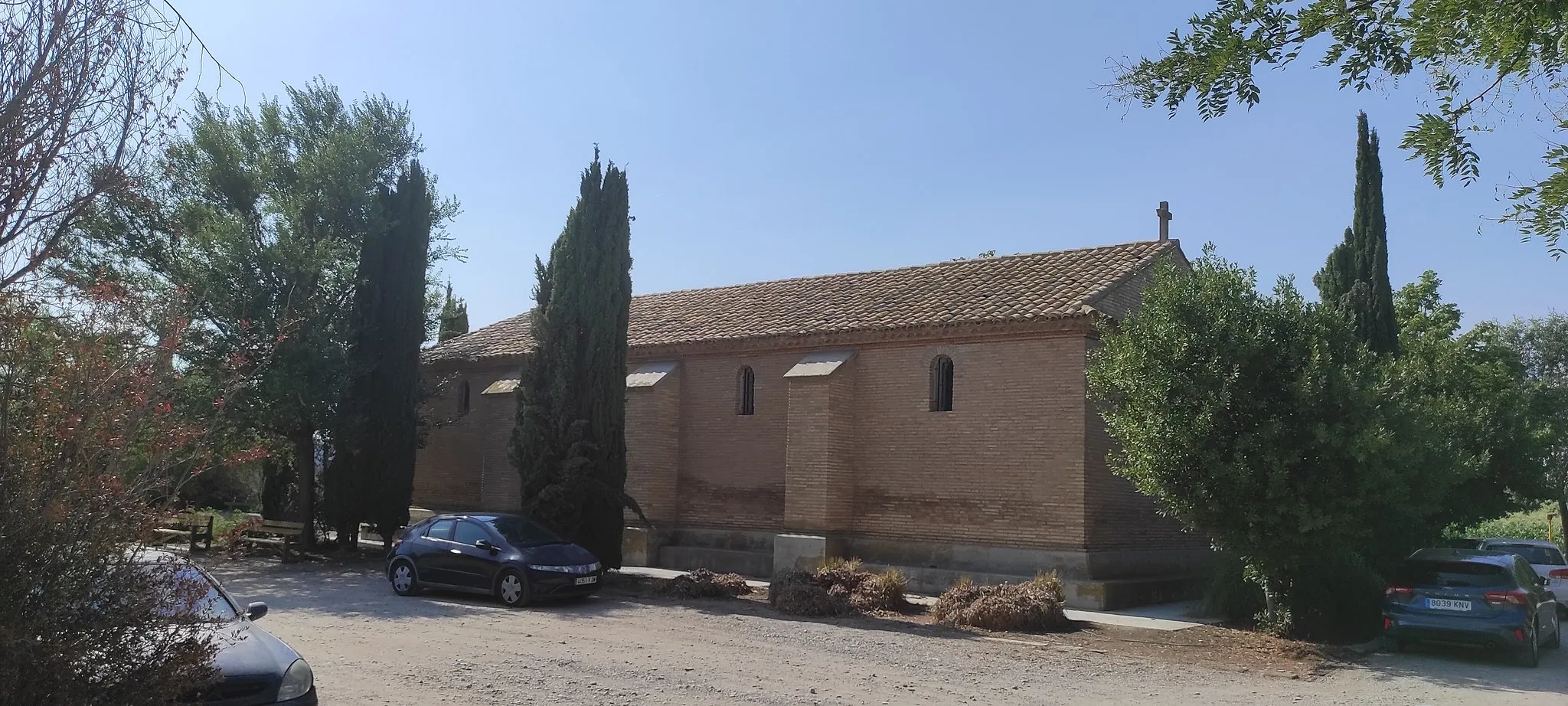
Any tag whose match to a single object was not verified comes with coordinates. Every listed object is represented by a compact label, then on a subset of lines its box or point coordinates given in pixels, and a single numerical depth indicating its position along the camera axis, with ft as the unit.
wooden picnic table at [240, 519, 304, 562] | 70.74
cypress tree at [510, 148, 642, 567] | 60.64
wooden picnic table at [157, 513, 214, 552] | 71.51
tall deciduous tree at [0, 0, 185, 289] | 14.49
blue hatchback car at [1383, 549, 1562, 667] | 38.78
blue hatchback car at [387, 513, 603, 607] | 50.29
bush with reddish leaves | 14.42
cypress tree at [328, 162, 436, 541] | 73.67
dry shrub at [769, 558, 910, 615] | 49.19
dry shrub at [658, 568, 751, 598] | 55.01
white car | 56.39
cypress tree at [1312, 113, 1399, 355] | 64.59
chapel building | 56.70
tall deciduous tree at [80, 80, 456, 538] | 67.51
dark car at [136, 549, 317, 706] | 19.93
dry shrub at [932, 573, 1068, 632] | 45.83
